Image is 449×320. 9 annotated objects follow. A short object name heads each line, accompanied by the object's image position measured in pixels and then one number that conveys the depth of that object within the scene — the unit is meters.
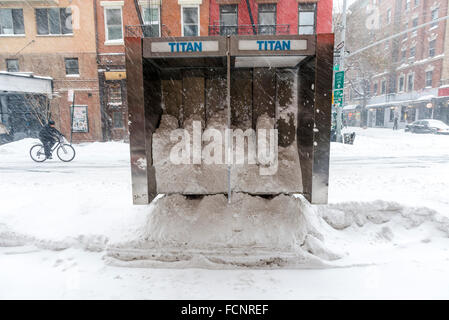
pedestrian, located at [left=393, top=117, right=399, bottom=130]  34.32
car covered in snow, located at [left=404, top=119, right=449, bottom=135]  24.41
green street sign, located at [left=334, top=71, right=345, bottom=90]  12.87
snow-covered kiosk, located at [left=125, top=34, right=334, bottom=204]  3.23
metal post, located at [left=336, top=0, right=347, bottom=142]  14.43
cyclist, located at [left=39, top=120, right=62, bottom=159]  9.98
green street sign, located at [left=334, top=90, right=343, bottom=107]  13.27
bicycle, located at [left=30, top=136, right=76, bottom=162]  10.26
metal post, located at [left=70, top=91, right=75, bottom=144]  17.33
